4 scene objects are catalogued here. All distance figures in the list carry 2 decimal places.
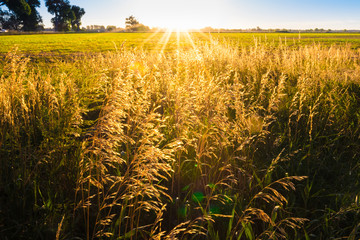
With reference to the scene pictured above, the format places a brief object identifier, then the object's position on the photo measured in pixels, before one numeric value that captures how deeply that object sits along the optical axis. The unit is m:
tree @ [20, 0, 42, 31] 75.94
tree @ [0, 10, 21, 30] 75.50
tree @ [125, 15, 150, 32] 133.50
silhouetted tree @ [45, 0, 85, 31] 90.56
